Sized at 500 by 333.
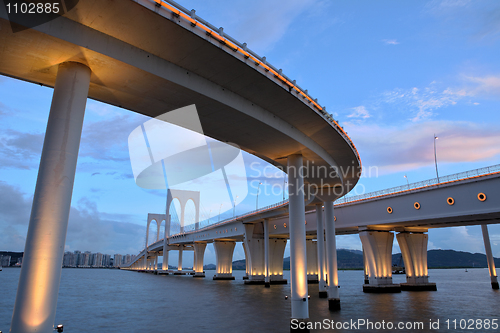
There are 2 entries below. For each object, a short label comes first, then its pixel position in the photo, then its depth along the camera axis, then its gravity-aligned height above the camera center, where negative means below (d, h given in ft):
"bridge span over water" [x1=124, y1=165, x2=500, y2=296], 102.01 +11.59
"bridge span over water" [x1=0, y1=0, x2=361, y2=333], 28.94 +19.14
